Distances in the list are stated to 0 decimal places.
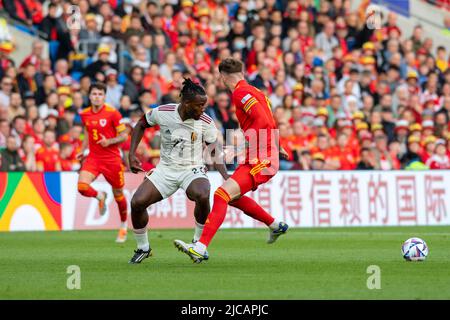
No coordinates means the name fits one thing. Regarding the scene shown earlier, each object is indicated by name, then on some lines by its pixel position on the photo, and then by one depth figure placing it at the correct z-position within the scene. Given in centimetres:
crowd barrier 2189
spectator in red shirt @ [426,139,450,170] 2594
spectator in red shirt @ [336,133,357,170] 2575
